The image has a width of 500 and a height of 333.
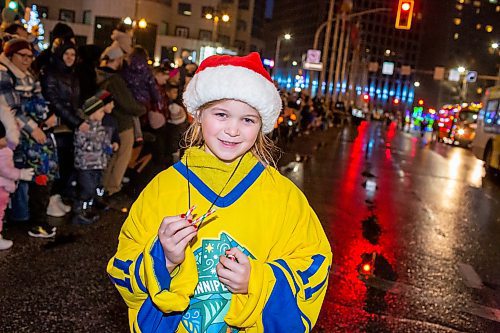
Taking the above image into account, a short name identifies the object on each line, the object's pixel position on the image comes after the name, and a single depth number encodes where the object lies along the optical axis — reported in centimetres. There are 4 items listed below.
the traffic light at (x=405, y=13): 2009
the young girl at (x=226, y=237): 187
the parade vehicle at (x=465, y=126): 3322
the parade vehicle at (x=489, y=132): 1803
